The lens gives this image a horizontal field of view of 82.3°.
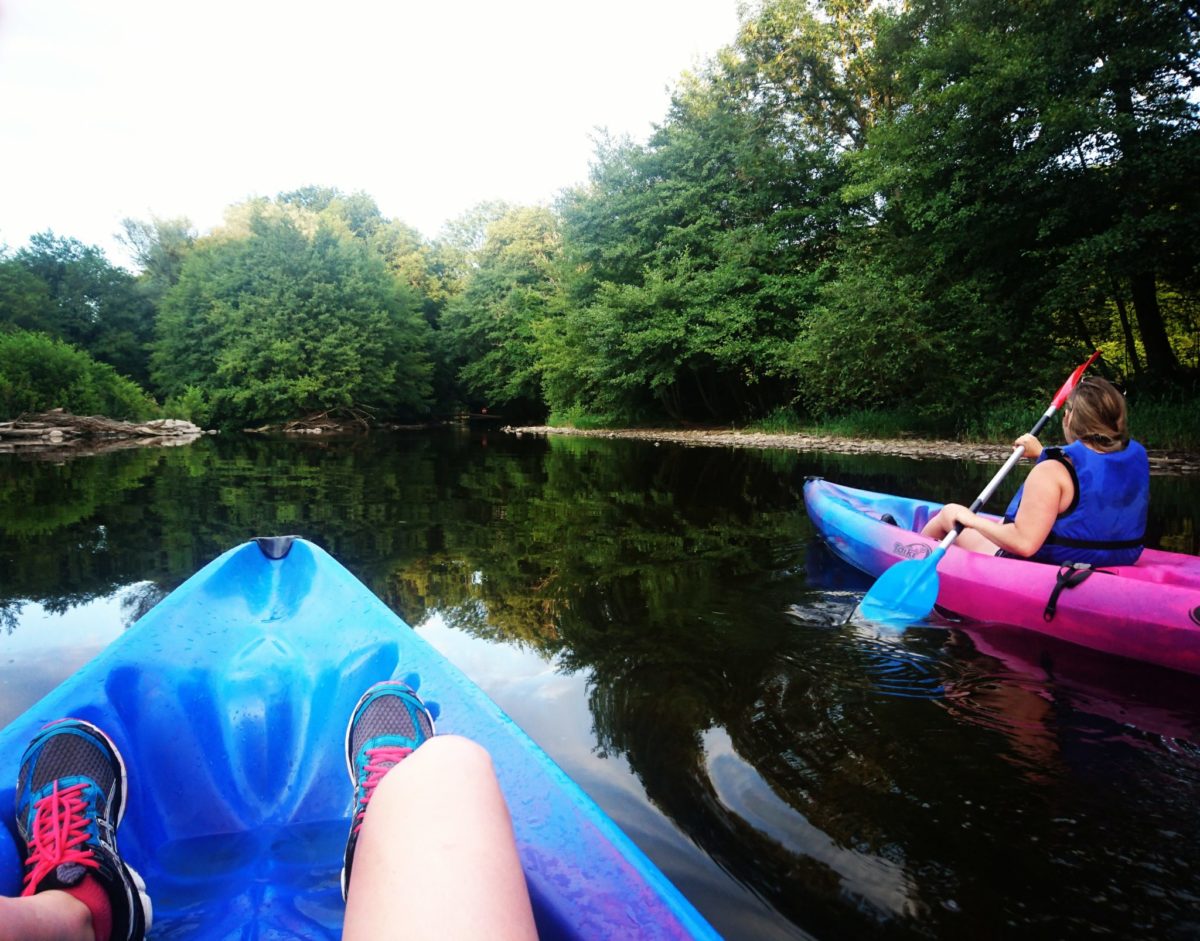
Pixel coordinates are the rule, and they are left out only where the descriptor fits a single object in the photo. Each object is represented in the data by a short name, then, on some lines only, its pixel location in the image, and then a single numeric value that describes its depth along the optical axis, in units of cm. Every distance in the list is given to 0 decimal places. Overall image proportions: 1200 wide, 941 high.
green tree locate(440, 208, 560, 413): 2750
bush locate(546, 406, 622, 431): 2202
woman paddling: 287
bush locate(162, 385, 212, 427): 2225
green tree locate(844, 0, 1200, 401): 913
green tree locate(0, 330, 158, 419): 1648
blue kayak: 100
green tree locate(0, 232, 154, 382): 2731
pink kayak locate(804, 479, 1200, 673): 258
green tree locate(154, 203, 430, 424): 2438
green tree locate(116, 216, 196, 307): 3216
